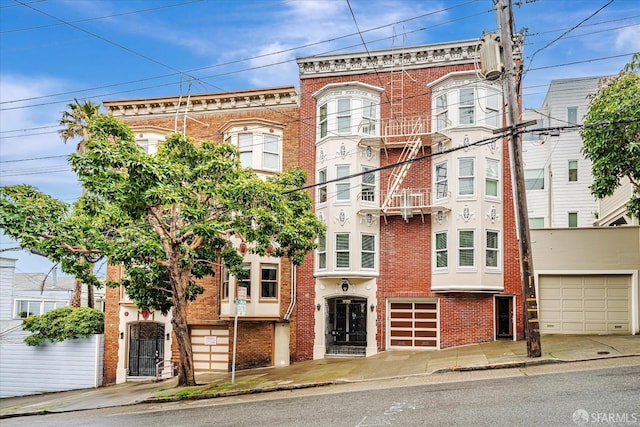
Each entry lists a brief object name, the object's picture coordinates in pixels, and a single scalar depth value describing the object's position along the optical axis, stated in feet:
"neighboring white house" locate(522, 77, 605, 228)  115.96
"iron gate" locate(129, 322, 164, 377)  89.30
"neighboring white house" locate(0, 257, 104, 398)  88.63
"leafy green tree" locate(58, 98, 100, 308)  103.91
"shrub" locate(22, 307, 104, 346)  89.20
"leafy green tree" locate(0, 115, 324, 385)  56.13
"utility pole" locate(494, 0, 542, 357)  57.11
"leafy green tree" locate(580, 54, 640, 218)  61.00
